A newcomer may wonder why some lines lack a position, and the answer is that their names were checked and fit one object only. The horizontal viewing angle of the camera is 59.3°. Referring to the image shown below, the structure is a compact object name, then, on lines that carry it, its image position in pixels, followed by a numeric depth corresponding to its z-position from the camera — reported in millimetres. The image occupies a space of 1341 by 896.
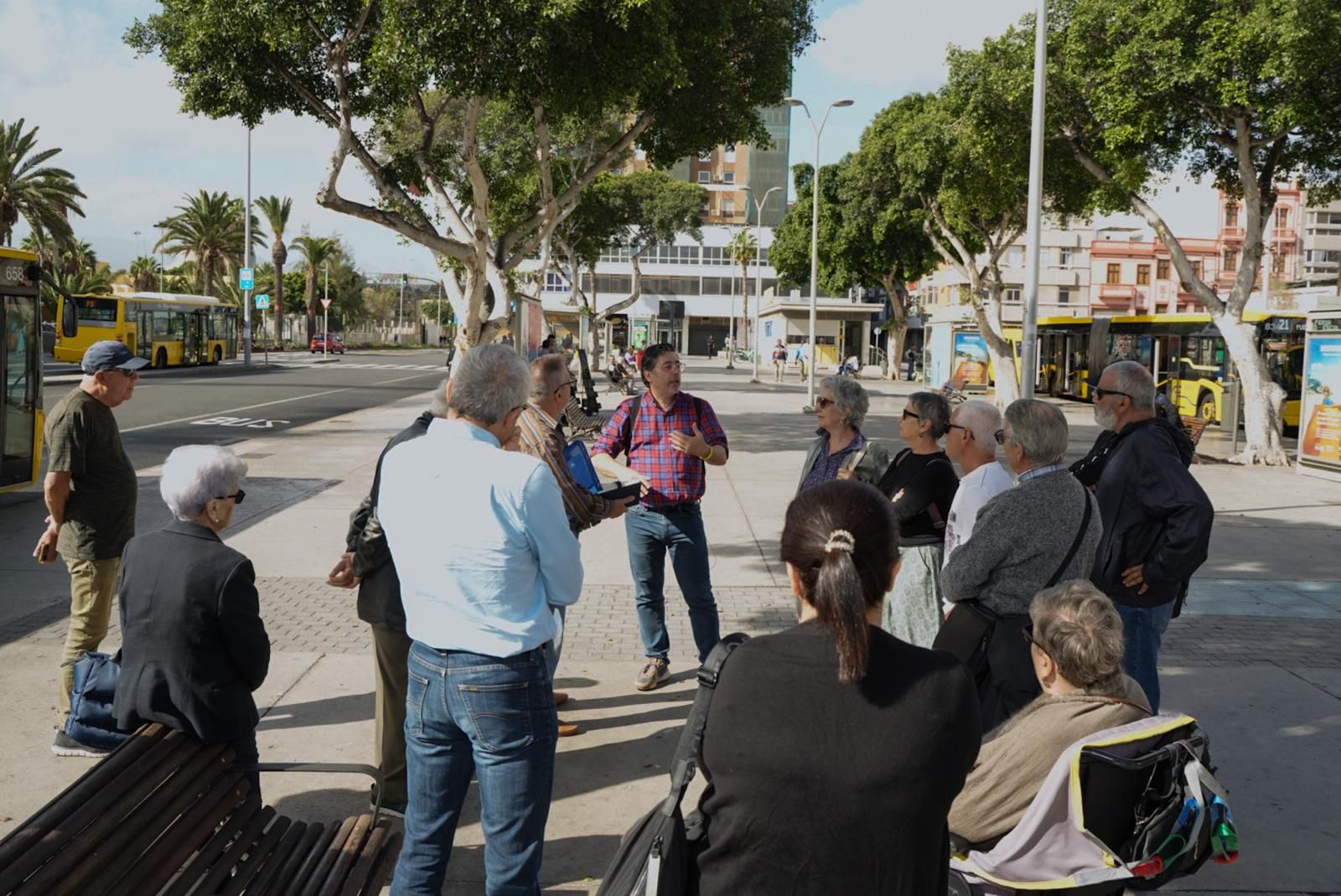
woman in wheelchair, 3045
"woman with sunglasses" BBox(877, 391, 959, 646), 4492
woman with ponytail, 2074
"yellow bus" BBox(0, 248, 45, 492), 11484
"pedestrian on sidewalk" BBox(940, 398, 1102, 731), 3725
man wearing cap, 5035
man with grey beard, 4570
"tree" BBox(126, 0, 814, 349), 14094
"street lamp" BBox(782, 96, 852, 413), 29666
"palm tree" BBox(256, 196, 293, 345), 70938
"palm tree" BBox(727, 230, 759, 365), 79500
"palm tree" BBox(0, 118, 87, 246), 43500
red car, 71750
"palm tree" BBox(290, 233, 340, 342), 83938
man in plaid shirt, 5816
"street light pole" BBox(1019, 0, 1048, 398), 12336
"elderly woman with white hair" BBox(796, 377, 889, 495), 5203
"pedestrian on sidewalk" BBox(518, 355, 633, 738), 4488
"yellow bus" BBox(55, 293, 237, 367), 40219
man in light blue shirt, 2975
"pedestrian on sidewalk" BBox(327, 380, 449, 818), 4039
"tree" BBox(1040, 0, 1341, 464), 15656
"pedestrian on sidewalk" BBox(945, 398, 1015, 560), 4184
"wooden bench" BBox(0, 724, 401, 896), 2551
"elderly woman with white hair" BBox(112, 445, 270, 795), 3287
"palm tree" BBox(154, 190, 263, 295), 65000
